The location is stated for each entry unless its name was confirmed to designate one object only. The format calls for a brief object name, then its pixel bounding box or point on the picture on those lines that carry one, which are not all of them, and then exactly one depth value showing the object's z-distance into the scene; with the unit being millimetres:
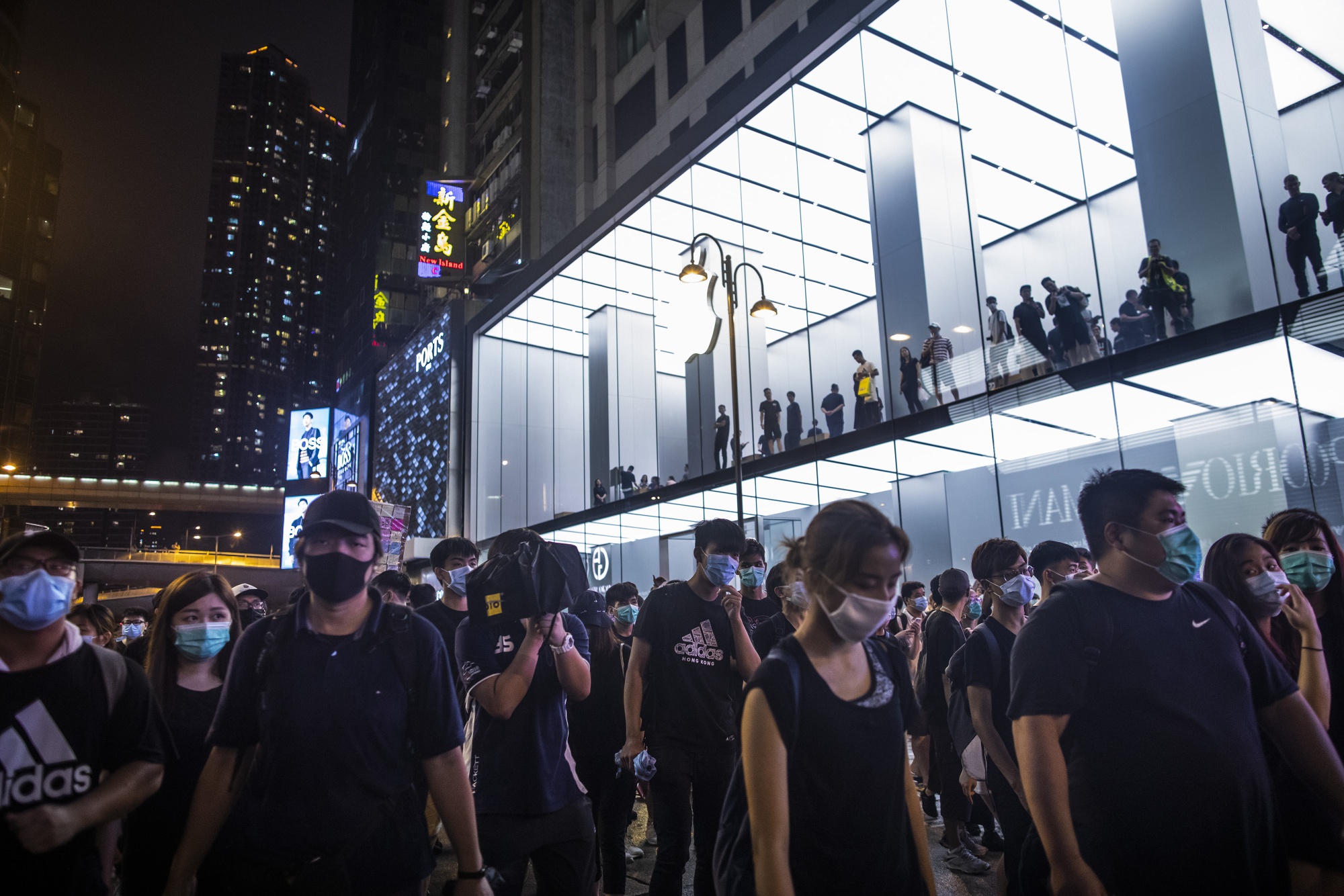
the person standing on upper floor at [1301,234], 10680
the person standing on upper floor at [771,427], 19250
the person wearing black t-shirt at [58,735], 2332
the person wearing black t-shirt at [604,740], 4738
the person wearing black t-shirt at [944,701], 6086
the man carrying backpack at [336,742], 2350
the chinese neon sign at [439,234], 41656
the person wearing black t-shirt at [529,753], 3221
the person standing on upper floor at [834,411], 17641
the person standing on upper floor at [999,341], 14086
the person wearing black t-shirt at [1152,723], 2303
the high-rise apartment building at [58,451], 194625
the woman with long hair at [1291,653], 2818
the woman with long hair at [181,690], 3273
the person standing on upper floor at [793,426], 18922
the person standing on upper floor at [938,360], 15039
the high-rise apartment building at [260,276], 183625
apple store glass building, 11195
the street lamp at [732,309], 10094
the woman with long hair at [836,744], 2160
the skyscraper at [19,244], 52219
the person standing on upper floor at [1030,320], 13695
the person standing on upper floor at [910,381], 15445
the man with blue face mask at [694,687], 4297
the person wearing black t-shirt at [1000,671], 3896
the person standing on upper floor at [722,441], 20094
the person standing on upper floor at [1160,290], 11820
